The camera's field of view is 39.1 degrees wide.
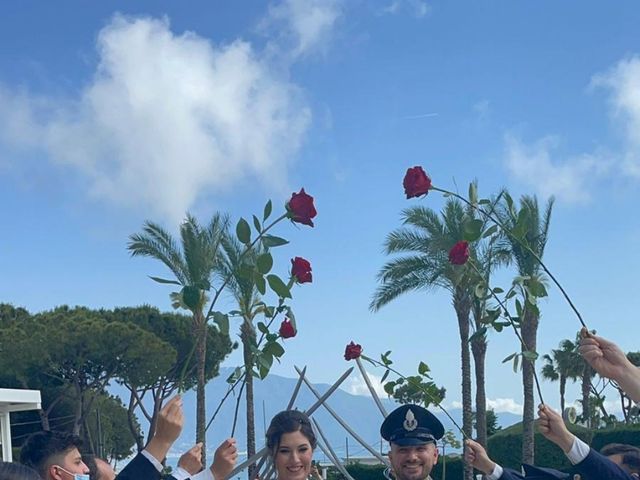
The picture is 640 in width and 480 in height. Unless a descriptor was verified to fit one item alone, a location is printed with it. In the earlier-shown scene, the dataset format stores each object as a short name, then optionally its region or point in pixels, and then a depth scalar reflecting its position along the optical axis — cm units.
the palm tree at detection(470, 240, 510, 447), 2196
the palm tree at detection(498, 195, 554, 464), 1712
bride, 384
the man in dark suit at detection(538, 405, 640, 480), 348
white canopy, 1520
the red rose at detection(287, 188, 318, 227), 415
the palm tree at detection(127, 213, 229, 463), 2046
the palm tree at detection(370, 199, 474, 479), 1955
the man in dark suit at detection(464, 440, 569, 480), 404
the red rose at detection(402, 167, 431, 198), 437
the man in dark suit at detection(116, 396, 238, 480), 329
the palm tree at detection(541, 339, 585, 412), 3906
